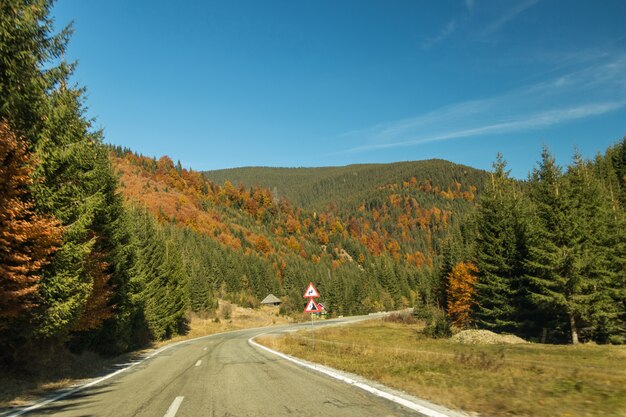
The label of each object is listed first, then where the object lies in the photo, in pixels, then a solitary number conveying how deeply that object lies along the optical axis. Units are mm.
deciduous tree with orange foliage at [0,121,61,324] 9953
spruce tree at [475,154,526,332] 34250
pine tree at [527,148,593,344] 28328
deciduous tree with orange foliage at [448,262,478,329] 48375
